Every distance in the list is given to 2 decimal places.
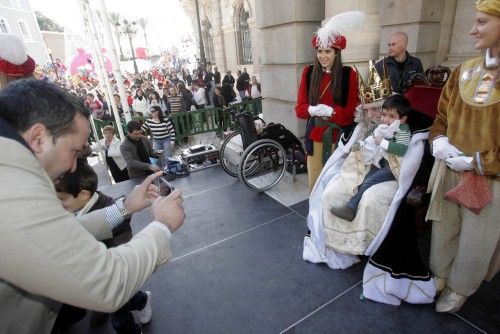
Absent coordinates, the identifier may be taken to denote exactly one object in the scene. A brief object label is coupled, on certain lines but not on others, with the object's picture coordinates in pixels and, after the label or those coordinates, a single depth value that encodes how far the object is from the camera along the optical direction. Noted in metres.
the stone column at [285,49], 4.34
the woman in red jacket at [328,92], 2.80
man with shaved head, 3.63
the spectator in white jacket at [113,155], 4.72
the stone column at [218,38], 19.23
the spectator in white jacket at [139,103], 9.90
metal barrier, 7.89
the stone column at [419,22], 4.91
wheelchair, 4.02
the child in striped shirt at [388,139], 2.33
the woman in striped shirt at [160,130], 6.16
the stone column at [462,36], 4.78
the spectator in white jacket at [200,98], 10.72
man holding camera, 0.74
